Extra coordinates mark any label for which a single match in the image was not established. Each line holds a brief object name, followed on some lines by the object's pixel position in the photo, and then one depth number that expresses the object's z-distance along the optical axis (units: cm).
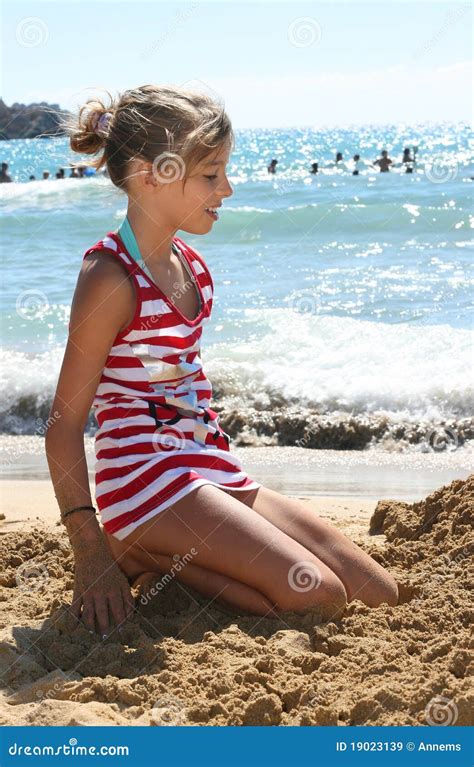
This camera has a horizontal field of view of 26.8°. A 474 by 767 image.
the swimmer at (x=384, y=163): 2633
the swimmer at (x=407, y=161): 2715
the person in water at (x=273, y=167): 2822
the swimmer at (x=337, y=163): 3138
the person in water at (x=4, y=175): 2572
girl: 280
